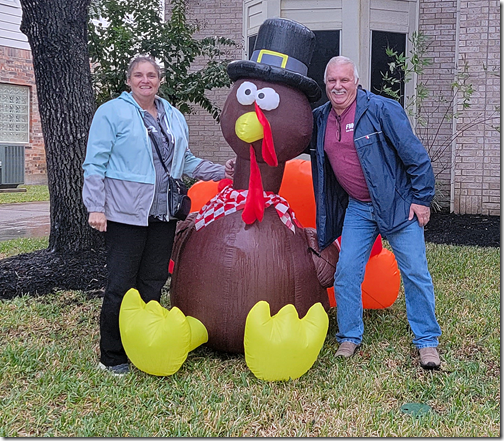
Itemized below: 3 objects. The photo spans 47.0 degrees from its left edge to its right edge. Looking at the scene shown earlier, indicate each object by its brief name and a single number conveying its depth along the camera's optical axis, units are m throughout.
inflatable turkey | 3.17
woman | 3.00
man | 3.26
